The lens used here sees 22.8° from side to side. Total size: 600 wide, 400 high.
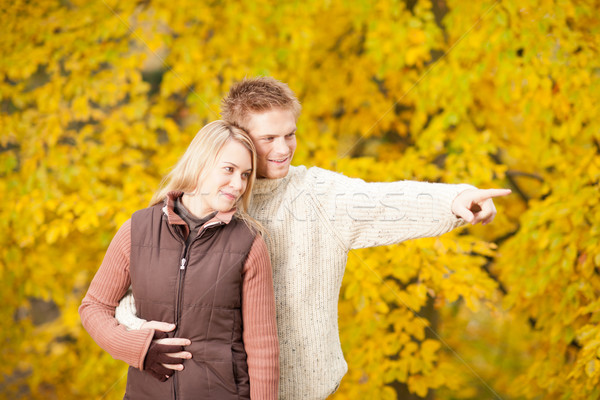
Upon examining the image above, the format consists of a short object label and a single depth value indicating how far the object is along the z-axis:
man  3.59
